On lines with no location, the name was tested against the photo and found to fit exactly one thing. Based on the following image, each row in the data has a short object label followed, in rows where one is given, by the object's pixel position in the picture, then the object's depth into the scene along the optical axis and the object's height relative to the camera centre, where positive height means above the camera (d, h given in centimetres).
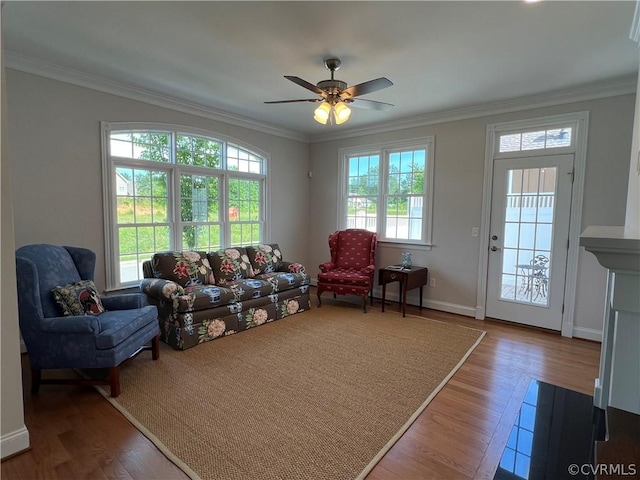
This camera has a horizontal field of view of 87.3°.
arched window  368 +23
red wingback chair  449 -74
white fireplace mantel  91 -25
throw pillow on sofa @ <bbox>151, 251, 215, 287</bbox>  364 -63
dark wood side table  425 -80
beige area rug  184 -132
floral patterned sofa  327 -85
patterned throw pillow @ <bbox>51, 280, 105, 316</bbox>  258 -71
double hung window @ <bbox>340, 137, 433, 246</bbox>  472 +39
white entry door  372 -24
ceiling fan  272 +100
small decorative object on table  458 -62
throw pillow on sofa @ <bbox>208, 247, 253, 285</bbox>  404 -65
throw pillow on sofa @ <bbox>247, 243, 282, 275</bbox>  448 -62
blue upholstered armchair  229 -84
